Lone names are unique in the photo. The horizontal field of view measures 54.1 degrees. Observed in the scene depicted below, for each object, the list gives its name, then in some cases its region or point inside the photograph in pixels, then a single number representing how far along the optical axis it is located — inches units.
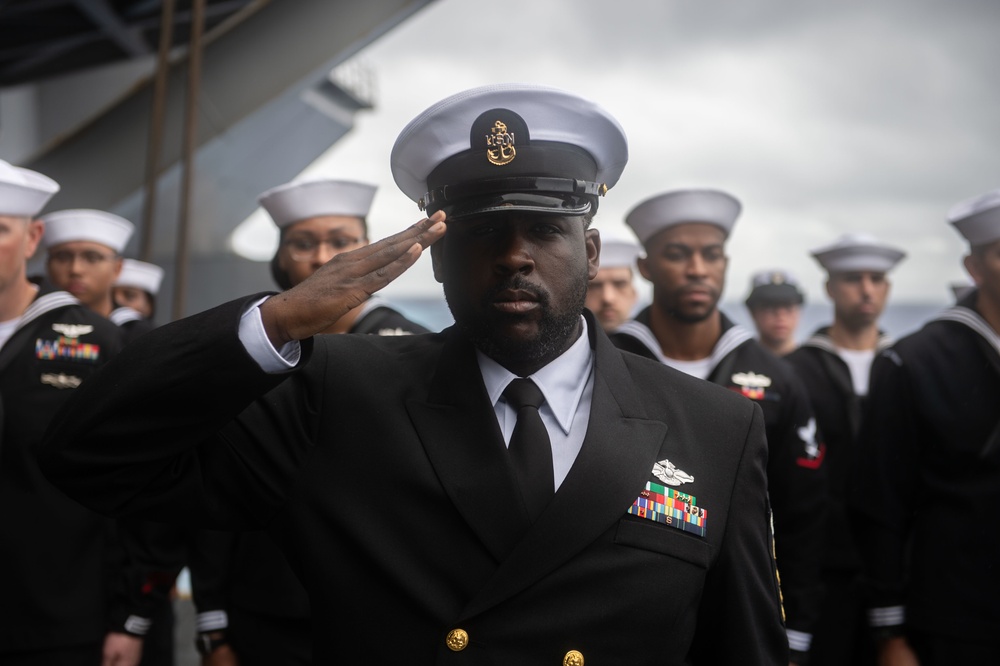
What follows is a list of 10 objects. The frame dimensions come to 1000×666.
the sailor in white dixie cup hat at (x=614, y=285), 241.8
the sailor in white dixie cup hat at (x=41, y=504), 137.6
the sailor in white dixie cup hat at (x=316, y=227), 153.5
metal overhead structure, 390.0
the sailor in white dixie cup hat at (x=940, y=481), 130.6
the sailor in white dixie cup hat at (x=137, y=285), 296.5
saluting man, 66.8
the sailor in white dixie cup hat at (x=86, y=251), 223.0
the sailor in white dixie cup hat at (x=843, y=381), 186.7
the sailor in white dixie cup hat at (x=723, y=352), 150.7
